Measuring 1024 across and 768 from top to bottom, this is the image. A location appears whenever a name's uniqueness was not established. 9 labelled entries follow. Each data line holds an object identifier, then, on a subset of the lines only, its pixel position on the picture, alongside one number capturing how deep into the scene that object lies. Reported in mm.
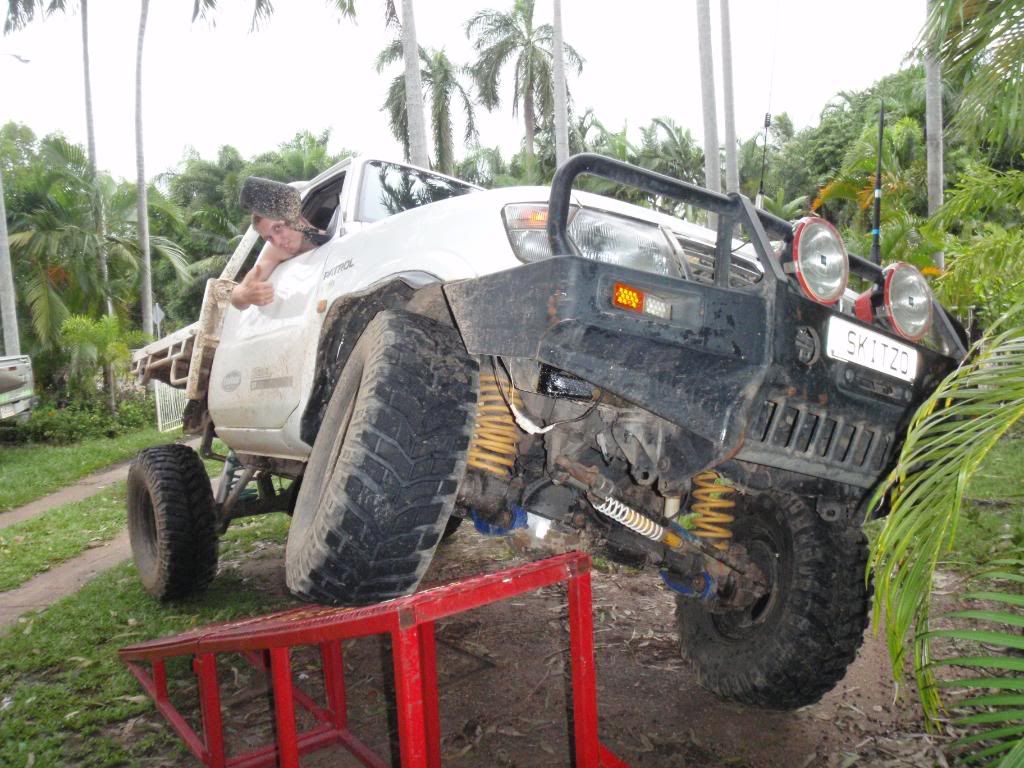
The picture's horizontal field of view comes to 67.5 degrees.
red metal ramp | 1720
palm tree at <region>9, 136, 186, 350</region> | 15273
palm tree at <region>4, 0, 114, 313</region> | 19031
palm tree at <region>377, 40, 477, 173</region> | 25234
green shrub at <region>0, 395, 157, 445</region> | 13438
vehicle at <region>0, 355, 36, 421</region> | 11102
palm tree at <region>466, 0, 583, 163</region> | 25844
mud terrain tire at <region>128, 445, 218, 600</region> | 4250
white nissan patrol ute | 1945
